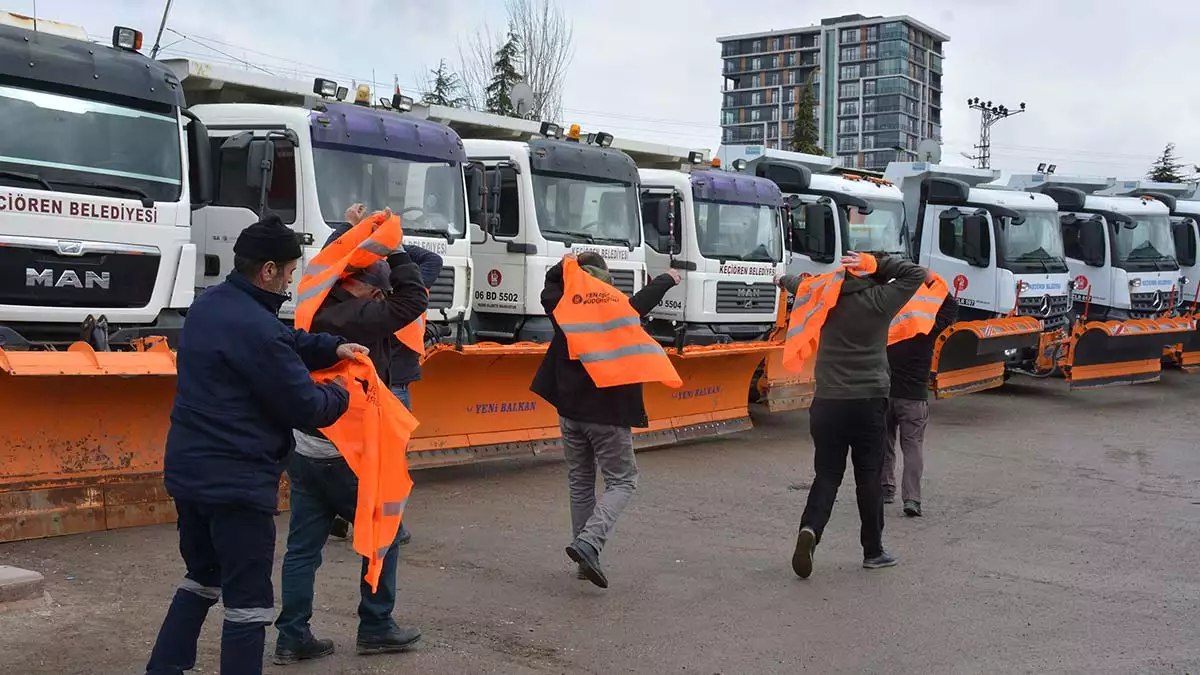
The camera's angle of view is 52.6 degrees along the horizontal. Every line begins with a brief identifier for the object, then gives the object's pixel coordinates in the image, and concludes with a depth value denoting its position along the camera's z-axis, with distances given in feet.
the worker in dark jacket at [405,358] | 19.96
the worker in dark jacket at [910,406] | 28.89
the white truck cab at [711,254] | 45.32
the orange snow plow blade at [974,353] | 47.39
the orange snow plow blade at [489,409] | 30.50
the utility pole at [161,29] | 38.46
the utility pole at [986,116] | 242.58
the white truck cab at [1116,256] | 64.13
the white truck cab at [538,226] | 40.04
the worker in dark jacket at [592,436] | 20.83
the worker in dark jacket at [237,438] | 12.89
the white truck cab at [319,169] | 31.99
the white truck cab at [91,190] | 25.70
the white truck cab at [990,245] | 56.29
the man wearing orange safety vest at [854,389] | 22.25
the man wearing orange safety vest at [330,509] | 16.25
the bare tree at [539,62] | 117.70
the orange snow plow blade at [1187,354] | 65.16
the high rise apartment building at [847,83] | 481.05
